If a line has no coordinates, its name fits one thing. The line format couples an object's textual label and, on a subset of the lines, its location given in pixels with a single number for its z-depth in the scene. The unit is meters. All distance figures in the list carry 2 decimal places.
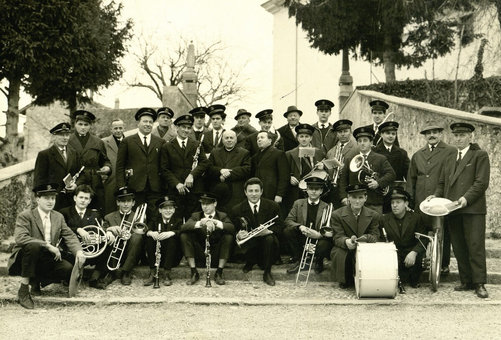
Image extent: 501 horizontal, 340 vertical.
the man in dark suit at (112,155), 9.41
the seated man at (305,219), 8.73
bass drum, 7.47
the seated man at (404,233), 8.24
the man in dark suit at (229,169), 9.27
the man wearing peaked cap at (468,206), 7.94
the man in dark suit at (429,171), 8.57
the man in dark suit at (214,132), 9.96
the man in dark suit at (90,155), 9.21
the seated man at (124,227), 8.44
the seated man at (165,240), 8.48
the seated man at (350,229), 8.13
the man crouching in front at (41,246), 7.49
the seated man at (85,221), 8.27
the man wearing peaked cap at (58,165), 8.75
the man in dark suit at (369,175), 8.80
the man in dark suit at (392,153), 9.41
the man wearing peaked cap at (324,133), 10.41
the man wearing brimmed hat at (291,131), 10.62
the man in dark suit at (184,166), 9.14
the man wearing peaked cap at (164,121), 10.61
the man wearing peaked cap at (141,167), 9.06
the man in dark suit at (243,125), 10.84
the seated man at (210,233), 8.48
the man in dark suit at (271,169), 9.34
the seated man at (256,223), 8.59
